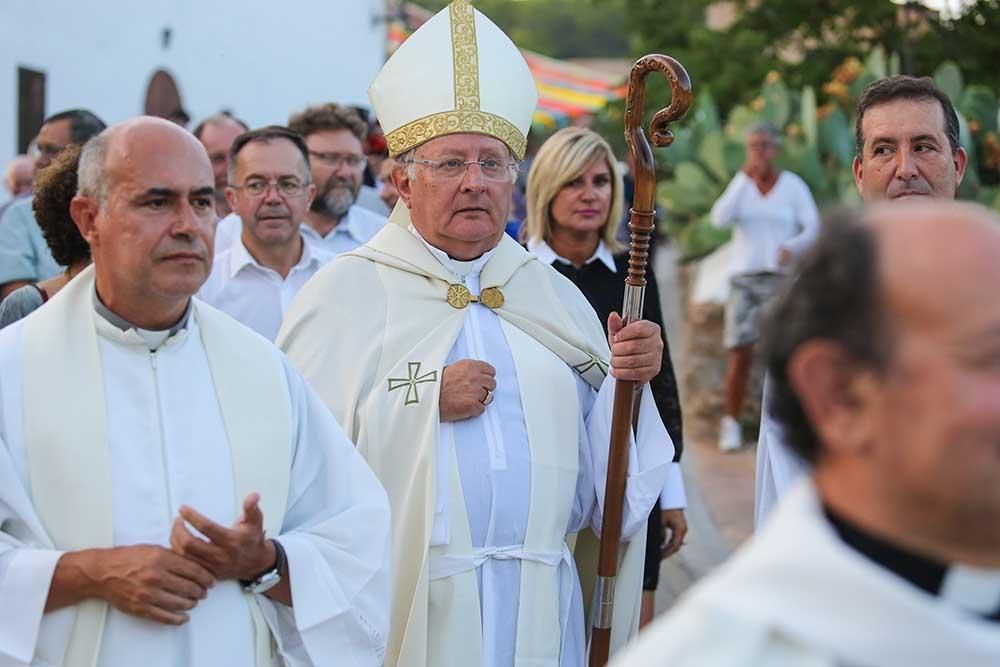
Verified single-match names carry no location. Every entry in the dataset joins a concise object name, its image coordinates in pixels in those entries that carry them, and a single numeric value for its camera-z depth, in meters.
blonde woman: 5.69
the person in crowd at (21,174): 8.31
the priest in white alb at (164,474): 3.24
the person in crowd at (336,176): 7.27
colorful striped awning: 23.08
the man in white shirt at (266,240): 6.02
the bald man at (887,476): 1.81
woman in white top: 11.43
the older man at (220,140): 7.91
